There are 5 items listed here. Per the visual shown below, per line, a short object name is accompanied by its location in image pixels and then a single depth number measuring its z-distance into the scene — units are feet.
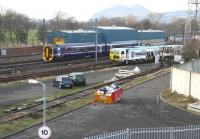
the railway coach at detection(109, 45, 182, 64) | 214.07
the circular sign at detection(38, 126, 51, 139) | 54.29
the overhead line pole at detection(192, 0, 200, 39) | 232.73
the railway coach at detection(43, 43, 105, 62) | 211.61
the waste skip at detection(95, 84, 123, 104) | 108.06
